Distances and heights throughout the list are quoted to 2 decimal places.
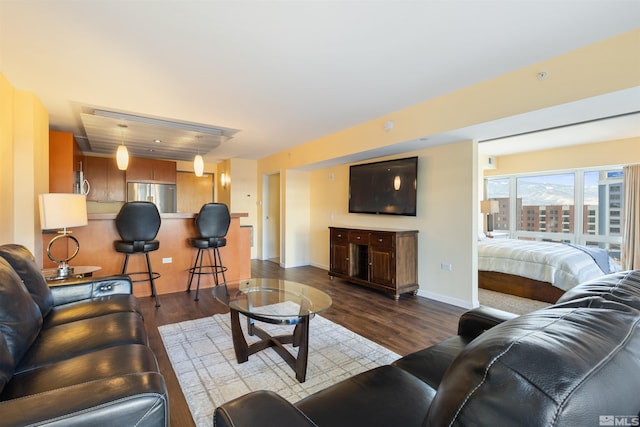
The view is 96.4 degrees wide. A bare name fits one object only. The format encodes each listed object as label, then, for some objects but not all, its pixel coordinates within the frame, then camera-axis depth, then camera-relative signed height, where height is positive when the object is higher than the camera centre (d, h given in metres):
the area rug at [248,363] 1.87 -1.19
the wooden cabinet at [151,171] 6.10 +0.86
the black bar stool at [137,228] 3.42 -0.22
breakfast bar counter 3.66 -0.61
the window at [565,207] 5.40 +0.04
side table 2.63 -0.62
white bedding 3.63 -0.73
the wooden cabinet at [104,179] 5.81 +0.63
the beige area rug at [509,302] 3.57 -1.24
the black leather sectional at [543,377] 0.46 -0.29
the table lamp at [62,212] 2.46 -0.02
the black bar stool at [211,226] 3.87 -0.23
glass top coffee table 1.97 -0.82
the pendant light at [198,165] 4.32 +0.67
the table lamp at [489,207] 6.04 +0.05
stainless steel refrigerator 6.20 +0.36
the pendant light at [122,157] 3.76 +0.70
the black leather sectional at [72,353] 0.80 -0.64
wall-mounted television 4.16 +0.36
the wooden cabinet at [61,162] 4.32 +0.73
